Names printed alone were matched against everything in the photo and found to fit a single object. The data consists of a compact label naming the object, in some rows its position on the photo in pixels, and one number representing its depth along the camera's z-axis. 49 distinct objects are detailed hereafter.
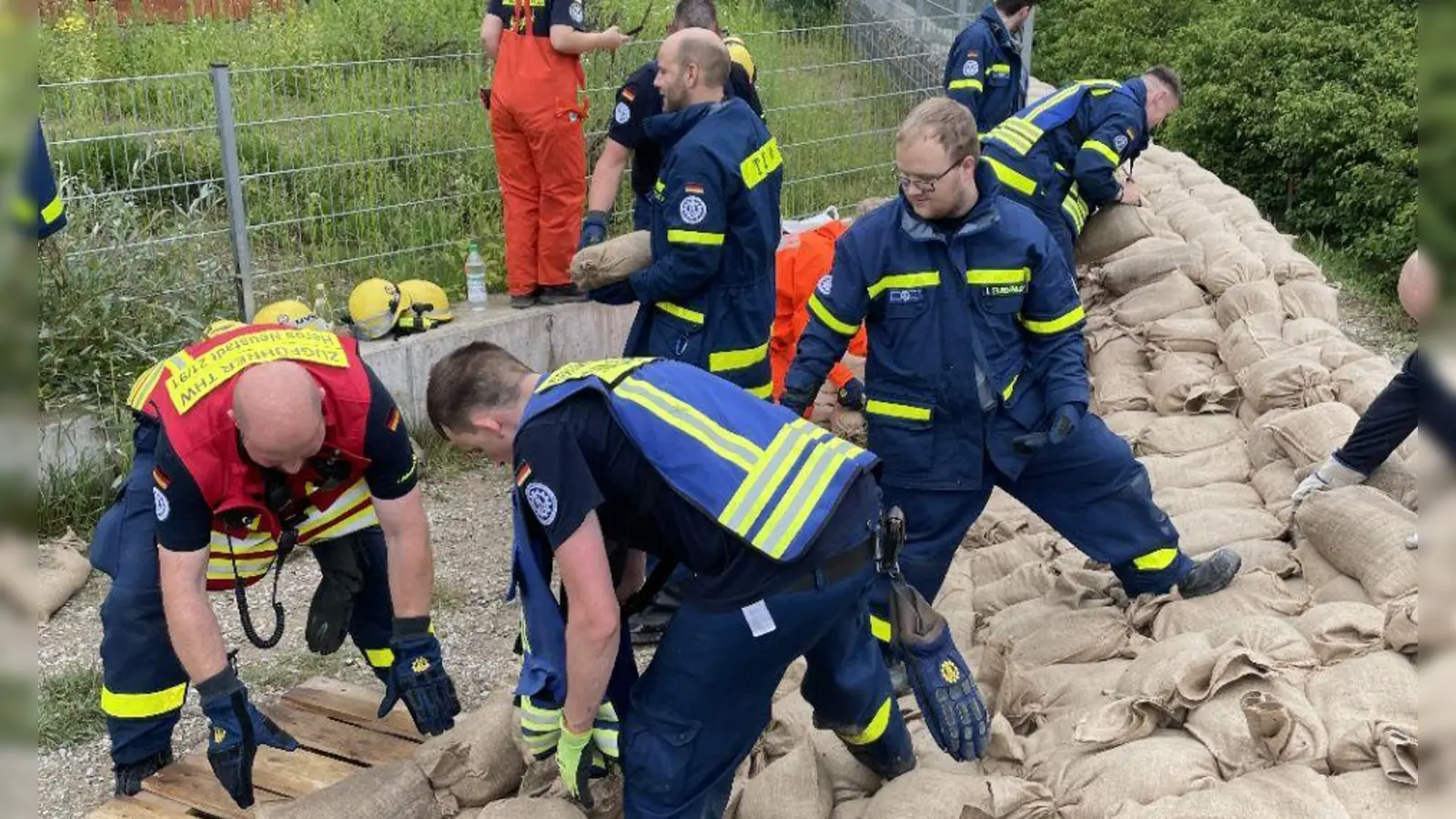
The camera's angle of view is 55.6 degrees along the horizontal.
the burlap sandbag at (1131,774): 2.77
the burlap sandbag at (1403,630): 2.93
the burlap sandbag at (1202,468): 4.76
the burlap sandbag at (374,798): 3.03
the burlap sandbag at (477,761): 3.21
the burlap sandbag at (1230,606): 3.69
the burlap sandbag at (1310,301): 5.70
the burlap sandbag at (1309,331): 5.30
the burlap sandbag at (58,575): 4.71
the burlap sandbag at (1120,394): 5.59
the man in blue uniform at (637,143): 4.88
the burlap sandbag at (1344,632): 3.09
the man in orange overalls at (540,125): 5.99
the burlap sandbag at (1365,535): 3.44
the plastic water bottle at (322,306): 6.07
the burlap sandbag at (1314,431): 4.38
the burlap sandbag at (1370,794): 2.49
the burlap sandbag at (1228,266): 6.11
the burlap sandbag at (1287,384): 4.77
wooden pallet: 3.39
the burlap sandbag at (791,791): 2.99
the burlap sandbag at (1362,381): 4.57
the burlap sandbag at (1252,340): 5.30
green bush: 8.98
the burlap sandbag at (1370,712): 2.56
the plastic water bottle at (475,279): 6.34
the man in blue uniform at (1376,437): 3.87
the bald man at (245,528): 3.09
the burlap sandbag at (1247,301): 5.70
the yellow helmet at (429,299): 6.18
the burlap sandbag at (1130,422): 5.25
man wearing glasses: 3.59
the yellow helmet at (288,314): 5.52
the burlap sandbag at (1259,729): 2.71
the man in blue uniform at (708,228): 4.27
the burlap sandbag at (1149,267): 6.52
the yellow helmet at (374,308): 5.98
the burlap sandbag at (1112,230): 6.68
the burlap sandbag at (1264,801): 2.50
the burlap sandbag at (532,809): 2.91
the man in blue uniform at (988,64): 6.64
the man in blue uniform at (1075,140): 5.59
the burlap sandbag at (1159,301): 6.20
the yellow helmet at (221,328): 3.49
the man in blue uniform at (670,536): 2.61
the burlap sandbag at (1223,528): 4.23
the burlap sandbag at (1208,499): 4.52
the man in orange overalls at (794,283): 5.97
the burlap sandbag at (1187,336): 5.80
